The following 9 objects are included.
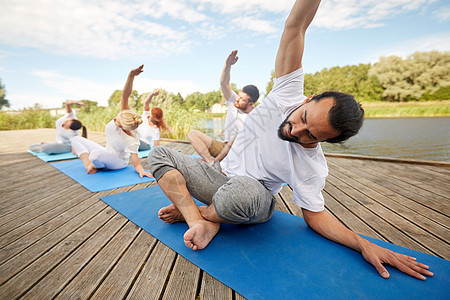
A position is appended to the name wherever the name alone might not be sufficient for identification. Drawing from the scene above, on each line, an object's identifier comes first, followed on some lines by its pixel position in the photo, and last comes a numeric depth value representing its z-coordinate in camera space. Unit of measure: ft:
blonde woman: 7.73
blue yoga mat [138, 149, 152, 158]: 11.95
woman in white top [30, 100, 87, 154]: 11.32
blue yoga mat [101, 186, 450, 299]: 2.54
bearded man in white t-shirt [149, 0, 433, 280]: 3.04
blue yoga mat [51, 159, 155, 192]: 6.76
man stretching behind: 8.39
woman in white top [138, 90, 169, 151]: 12.64
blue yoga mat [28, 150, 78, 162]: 11.04
